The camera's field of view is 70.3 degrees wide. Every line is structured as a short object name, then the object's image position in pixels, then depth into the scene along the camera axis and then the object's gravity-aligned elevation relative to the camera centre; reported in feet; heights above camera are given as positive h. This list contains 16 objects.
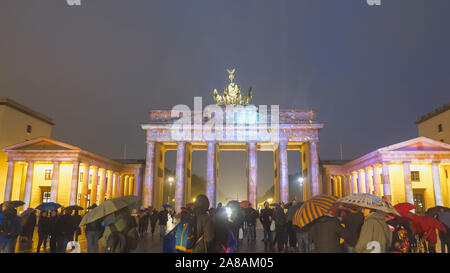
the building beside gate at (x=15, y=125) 124.26 +27.33
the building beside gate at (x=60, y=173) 112.37 +7.00
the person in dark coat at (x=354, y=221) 23.97 -2.24
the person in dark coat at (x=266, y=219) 46.88 -4.04
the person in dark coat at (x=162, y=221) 61.16 -5.80
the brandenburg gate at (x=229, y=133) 137.69 +25.12
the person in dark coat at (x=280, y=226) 41.11 -4.53
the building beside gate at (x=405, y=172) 108.27 +7.54
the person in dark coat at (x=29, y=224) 44.28 -4.75
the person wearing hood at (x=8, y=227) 29.68 -3.50
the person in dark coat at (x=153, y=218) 60.78 -5.28
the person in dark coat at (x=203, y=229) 16.75 -1.97
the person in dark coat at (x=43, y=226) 37.14 -4.20
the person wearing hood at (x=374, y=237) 17.75 -2.51
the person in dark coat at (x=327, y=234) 18.02 -2.40
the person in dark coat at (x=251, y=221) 53.72 -5.20
